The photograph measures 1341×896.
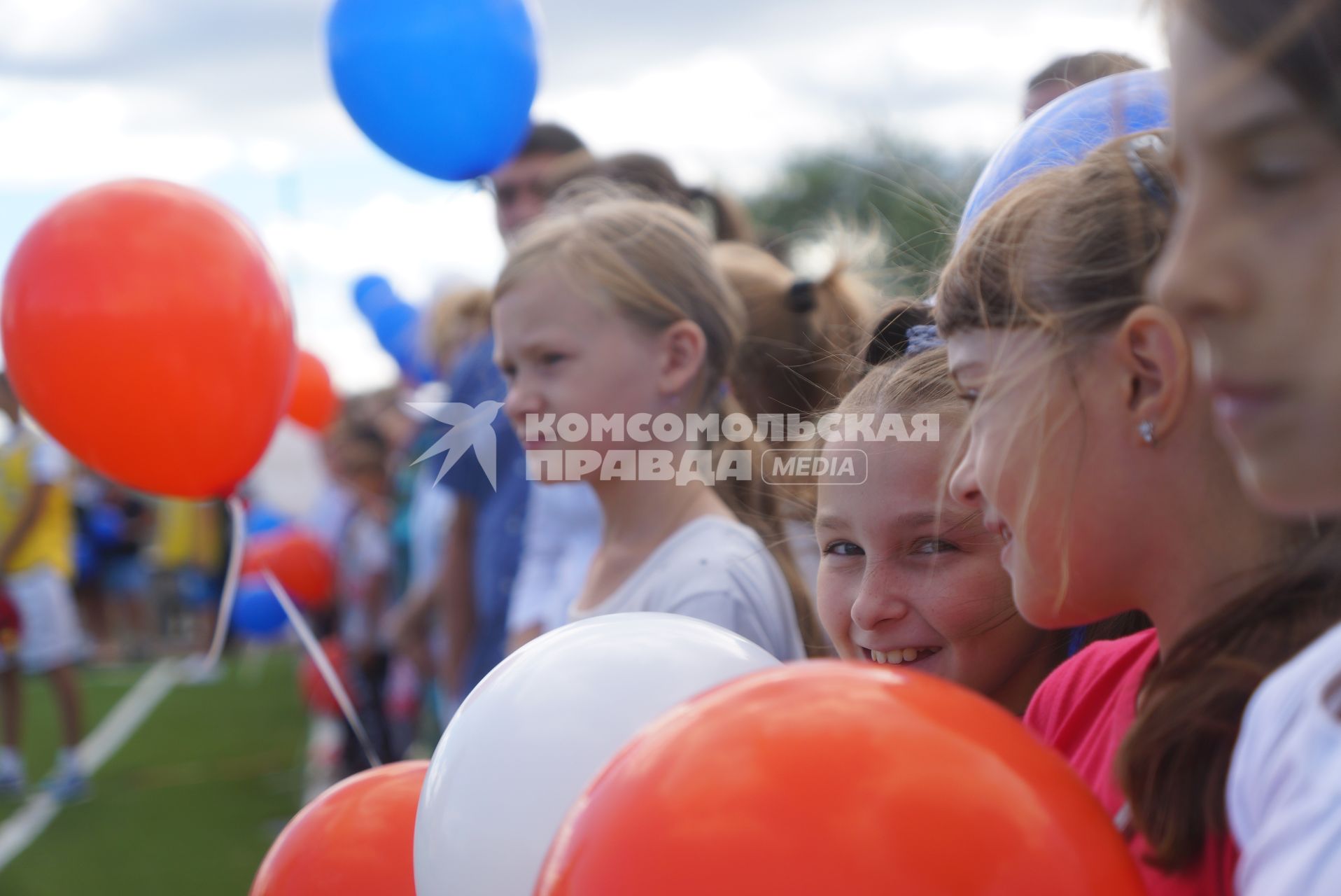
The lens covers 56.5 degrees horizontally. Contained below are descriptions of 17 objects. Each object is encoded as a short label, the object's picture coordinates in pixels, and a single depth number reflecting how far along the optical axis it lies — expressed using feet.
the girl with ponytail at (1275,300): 2.31
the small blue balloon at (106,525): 43.65
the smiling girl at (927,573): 5.31
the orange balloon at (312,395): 25.34
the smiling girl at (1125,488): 3.08
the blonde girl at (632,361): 7.29
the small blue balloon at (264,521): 29.75
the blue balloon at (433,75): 10.96
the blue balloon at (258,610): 25.55
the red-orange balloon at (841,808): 2.70
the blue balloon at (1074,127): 4.63
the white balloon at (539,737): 3.81
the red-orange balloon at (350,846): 4.58
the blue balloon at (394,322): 20.89
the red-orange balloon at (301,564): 23.77
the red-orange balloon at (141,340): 8.07
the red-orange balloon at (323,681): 21.33
